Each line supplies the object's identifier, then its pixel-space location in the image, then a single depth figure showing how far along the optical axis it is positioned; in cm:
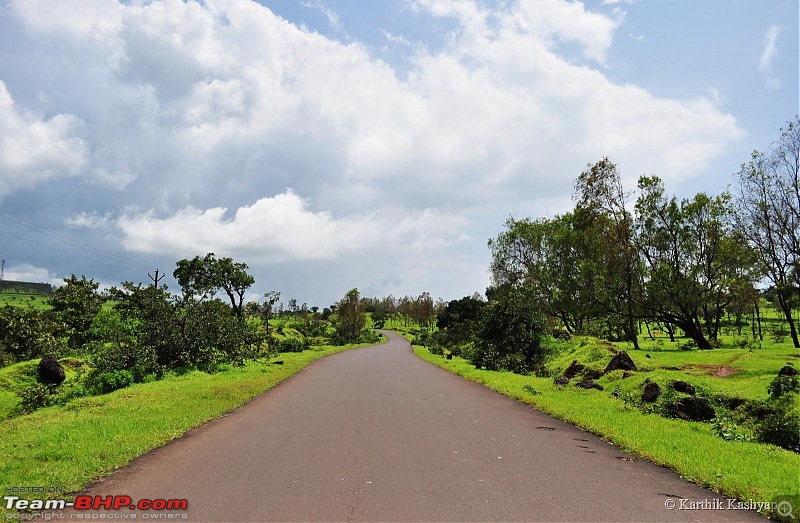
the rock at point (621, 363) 1802
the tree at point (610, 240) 3634
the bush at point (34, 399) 1512
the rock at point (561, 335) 3204
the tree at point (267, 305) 5228
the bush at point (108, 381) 1739
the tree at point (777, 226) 2716
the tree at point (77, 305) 3228
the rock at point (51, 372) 1922
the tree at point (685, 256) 3309
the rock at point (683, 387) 1304
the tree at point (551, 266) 3991
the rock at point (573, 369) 2078
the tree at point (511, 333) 2734
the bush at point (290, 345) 4306
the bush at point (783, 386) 1115
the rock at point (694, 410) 1165
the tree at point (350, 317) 6406
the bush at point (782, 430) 941
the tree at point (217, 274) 4322
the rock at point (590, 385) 1634
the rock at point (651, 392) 1305
